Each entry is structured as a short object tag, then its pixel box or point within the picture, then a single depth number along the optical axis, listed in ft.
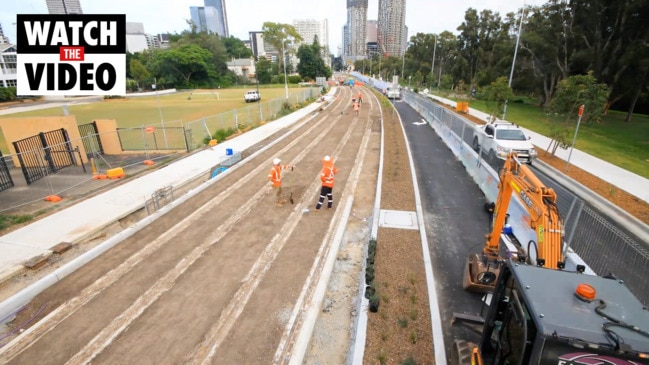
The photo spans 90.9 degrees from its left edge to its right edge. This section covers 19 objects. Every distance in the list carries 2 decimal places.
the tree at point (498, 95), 82.84
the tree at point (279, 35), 315.58
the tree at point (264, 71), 311.68
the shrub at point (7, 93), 188.19
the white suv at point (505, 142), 53.16
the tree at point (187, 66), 271.49
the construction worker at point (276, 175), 35.94
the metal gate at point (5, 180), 44.09
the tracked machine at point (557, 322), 8.51
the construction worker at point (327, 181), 33.73
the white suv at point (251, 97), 150.61
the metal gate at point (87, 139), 60.49
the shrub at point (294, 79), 305.73
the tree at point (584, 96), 52.21
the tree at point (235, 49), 457.68
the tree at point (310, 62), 303.68
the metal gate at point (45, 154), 49.75
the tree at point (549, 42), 106.11
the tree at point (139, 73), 259.19
